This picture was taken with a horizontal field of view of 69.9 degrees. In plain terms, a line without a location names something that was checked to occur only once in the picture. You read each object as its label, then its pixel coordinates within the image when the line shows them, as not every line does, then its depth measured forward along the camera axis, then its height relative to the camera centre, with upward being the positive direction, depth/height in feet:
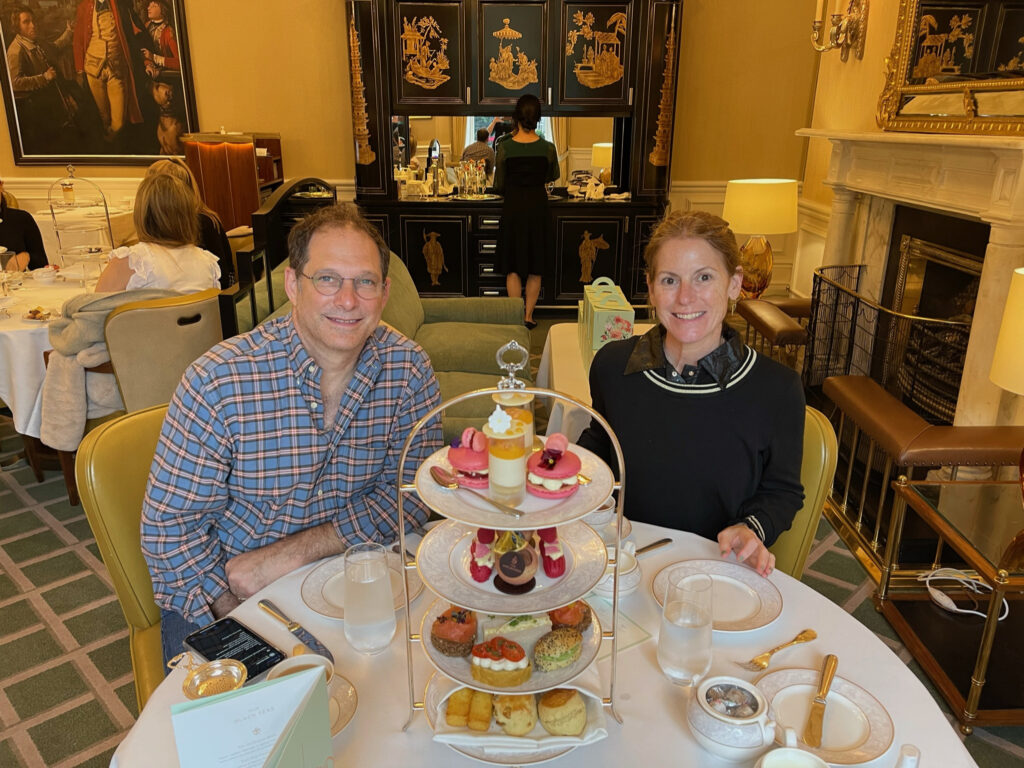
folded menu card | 2.29 -1.82
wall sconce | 14.64 +2.13
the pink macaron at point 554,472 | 2.83 -1.24
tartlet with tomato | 2.87 -1.98
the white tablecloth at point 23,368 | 9.30 -2.88
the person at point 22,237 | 13.34 -1.86
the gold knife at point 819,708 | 3.14 -2.38
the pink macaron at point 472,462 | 2.88 -1.22
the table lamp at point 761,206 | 14.08 -1.23
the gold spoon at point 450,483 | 2.73 -1.29
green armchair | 10.36 -3.08
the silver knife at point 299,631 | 3.61 -2.40
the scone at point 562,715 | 2.96 -2.22
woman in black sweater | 4.93 -1.76
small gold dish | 3.15 -2.26
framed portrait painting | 18.58 +1.27
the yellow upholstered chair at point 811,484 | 5.09 -2.27
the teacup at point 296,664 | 3.18 -2.19
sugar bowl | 3.02 -2.31
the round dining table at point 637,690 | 3.07 -2.44
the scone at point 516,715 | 2.93 -2.20
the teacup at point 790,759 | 2.86 -2.31
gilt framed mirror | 9.99 +1.04
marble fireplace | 9.98 -0.86
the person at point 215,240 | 12.60 -1.75
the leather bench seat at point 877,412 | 8.10 -3.08
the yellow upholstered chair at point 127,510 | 4.60 -2.30
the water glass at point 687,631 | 3.33 -2.15
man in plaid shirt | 4.49 -1.87
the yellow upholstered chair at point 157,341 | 8.36 -2.32
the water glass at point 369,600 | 3.53 -2.15
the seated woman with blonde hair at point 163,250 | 9.96 -1.54
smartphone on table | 3.45 -2.37
